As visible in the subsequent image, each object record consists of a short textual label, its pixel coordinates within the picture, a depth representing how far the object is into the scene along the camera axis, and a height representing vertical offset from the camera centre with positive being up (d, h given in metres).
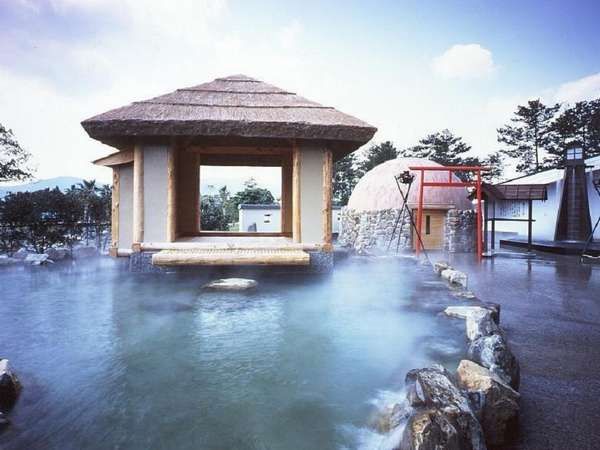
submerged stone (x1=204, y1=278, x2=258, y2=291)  7.05 -1.30
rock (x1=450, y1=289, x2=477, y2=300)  5.77 -1.23
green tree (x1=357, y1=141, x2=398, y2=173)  27.58 +5.50
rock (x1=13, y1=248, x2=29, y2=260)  10.71 -1.04
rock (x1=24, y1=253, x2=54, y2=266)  10.23 -1.15
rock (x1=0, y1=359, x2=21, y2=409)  2.78 -1.38
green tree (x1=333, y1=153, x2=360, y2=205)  31.02 +4.10
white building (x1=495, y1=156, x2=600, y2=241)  15.02 +0.85
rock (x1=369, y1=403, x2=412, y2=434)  2.31 -1.37
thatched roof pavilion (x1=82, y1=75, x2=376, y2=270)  7.17 +1.78
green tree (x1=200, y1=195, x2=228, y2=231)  19.20 +0.24
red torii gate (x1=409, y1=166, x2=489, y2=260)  10.29 +1.15
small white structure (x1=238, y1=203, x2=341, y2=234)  21.14 +0.28
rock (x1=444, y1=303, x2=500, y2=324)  4.45 -1.22
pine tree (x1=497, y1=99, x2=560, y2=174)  27.09 +7.21
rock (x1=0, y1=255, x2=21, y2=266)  10.03 -1.18
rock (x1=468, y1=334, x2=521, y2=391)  2.82 -1.16
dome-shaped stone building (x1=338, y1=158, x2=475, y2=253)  14.86 +0.24
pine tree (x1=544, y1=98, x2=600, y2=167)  23.14 +6.70
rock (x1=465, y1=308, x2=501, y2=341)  3.72 -1.13
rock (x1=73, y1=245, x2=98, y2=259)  11.88 -1.08
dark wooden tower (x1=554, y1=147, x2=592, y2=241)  13.96 +0.96
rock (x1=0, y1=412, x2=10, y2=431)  2.51 -1.47
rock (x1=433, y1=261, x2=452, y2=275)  8.41 -1.10
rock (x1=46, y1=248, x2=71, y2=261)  11.02 -1.05
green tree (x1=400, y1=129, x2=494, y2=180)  28.19 +6.01
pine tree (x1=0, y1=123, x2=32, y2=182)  15.13 +2.83
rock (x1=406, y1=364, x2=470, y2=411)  2.16 -1.10
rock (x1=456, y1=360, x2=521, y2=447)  2.21 -1.19
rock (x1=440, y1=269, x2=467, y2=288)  6.87 -1.13
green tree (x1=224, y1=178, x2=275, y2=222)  25.11 +1.66
